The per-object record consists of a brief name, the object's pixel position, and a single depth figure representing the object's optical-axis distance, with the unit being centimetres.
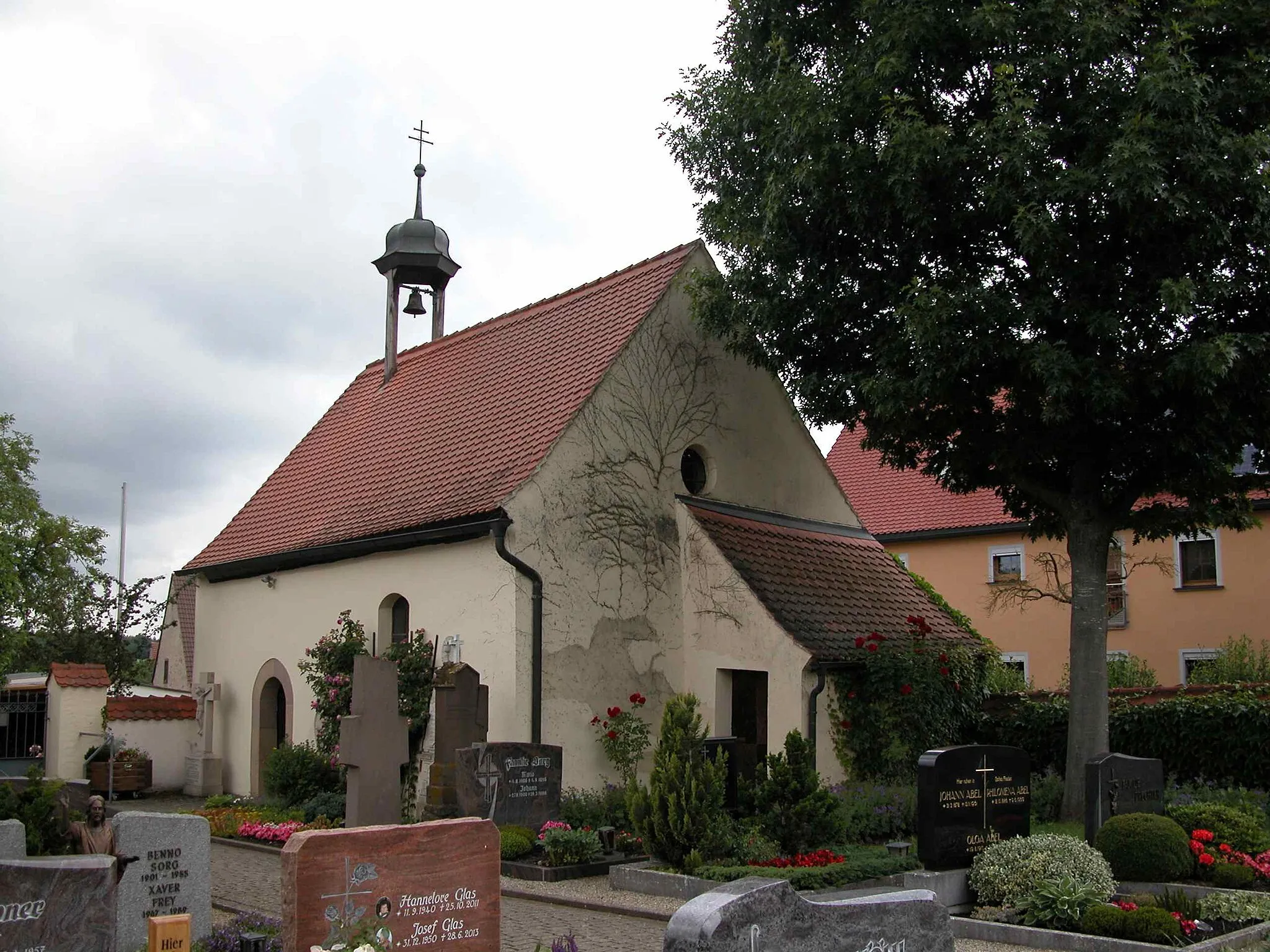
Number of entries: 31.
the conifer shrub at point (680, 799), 1188
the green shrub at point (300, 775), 1720
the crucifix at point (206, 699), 2202
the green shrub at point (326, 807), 1592
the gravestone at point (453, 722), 1511
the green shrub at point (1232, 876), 1152
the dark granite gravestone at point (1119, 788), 1245
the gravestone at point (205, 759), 2162
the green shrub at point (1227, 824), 1245
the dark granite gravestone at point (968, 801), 1123
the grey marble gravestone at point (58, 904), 729
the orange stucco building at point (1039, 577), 2641
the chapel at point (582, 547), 1631
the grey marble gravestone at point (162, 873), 882
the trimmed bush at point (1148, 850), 1140
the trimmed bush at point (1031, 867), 1050
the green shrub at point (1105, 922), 942
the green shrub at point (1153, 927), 916
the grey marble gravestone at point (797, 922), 560
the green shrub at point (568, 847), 1284
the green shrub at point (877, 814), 1398
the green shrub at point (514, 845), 1320
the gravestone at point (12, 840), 877
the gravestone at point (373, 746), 1250
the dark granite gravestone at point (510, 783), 1386
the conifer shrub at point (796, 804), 1262
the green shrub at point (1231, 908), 988
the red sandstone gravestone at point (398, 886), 693
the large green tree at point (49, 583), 2488
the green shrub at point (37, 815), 1068
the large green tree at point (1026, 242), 1300
